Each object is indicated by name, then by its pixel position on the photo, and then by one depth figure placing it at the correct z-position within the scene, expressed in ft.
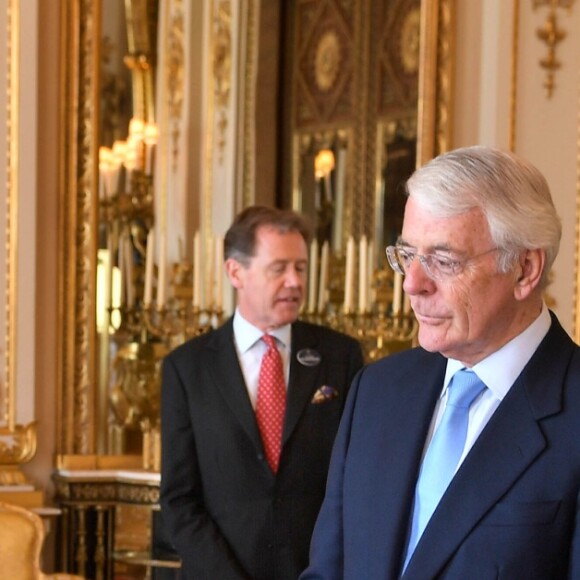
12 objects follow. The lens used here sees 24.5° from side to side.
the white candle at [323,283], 16.85
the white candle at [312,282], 16.88
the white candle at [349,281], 16.47
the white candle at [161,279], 15.81
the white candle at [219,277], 16.07
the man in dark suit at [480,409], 6.13
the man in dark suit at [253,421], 11.14
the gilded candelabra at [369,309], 16.34
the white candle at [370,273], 16.57
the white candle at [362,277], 16.20
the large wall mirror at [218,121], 15.03
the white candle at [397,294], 16.16
